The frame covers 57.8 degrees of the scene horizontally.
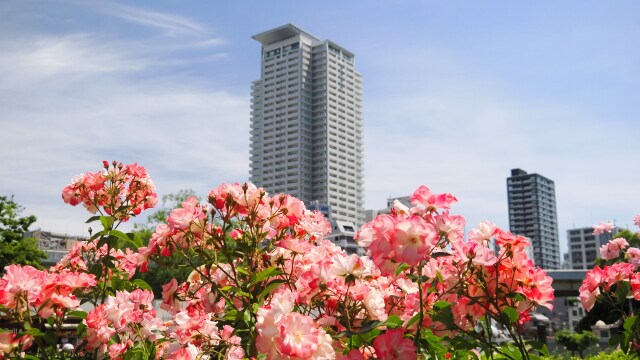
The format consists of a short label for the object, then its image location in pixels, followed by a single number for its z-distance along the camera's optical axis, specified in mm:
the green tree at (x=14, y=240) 20391
